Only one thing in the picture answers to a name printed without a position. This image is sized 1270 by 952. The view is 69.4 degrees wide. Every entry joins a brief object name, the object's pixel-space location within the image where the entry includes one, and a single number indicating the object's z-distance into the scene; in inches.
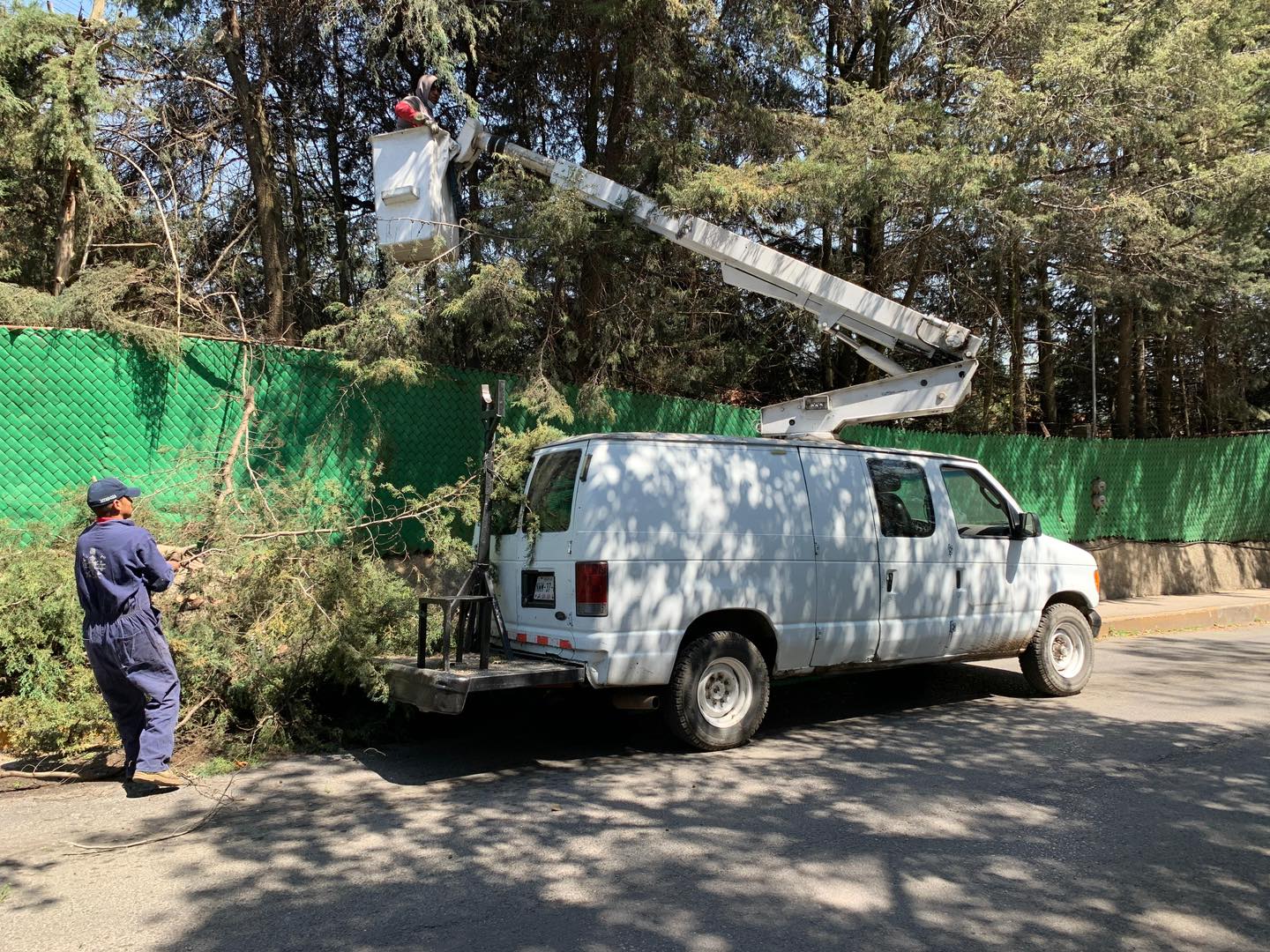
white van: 235.8
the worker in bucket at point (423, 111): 366.9
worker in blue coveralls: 209.3
